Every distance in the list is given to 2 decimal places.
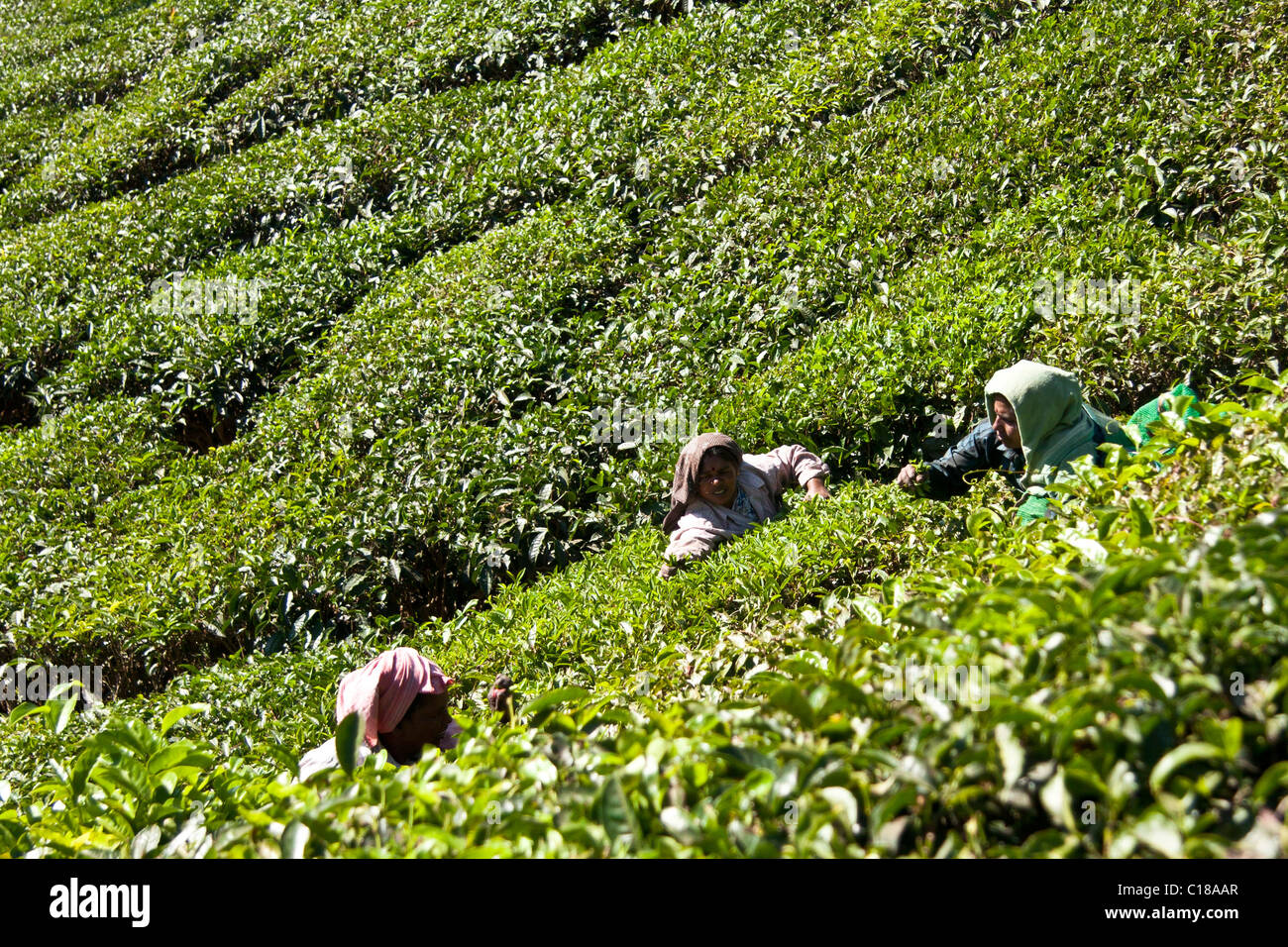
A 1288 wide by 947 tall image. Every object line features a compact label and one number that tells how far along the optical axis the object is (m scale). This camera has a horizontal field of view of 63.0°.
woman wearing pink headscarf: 3.78
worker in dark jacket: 4.52
